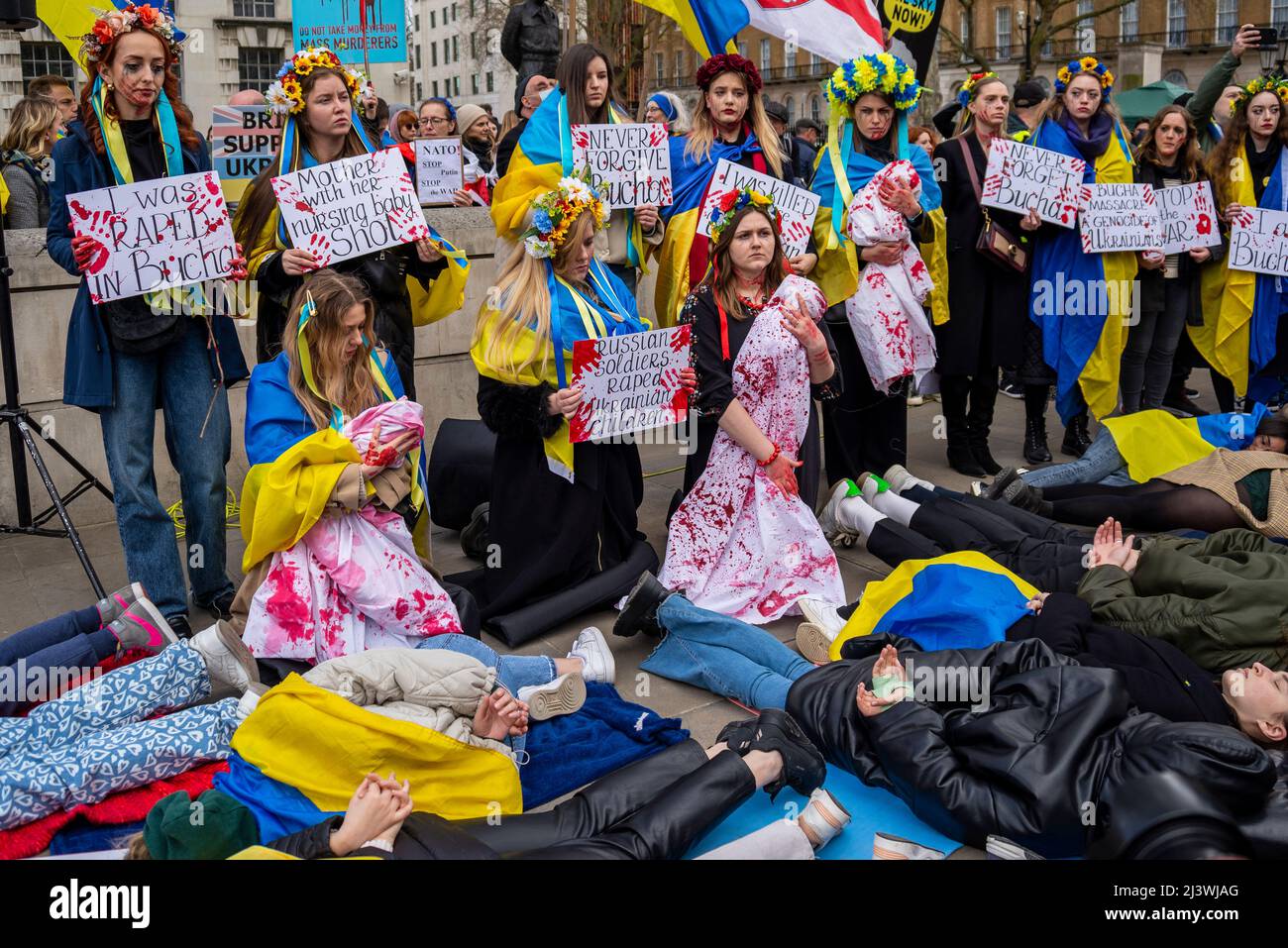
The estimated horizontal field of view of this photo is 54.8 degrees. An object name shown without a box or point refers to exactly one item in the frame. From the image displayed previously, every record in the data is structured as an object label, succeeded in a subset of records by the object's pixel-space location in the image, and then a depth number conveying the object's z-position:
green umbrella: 20.14
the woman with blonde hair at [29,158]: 7.02
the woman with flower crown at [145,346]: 4.66
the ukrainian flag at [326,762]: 3.45
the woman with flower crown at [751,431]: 5.22
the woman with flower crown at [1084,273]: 7.21
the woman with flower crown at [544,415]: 5.01
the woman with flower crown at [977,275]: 7.06
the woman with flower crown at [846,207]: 6.38
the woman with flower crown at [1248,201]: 7.57
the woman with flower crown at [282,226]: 5.04
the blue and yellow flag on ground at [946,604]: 4.25
